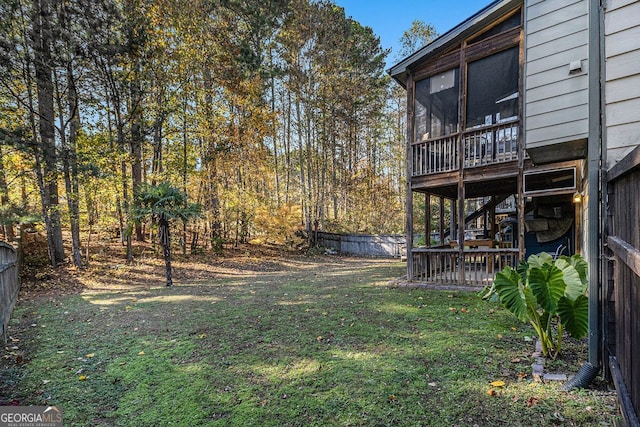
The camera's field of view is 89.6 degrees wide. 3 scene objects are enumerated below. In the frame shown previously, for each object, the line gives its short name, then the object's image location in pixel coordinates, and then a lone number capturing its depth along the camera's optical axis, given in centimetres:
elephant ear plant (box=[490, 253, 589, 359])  279
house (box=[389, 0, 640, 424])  218
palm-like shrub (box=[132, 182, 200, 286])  739
